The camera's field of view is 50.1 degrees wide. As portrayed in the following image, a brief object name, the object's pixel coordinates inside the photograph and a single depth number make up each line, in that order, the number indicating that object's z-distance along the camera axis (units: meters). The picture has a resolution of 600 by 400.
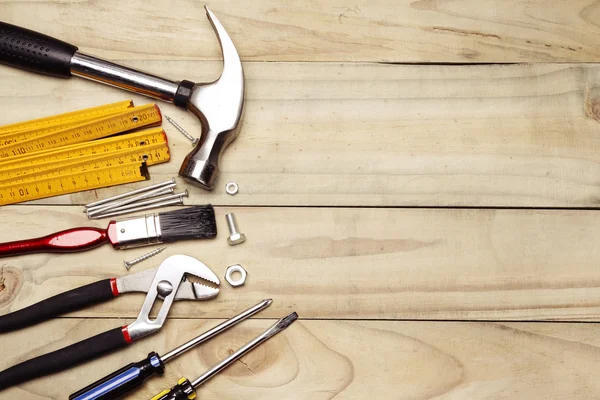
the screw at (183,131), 1.21
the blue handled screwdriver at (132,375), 1.06
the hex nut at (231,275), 1.15
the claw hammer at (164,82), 1.17
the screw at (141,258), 1.16
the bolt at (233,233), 1.15
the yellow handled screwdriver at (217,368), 1.08
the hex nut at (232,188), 1.19
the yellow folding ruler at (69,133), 1.18
